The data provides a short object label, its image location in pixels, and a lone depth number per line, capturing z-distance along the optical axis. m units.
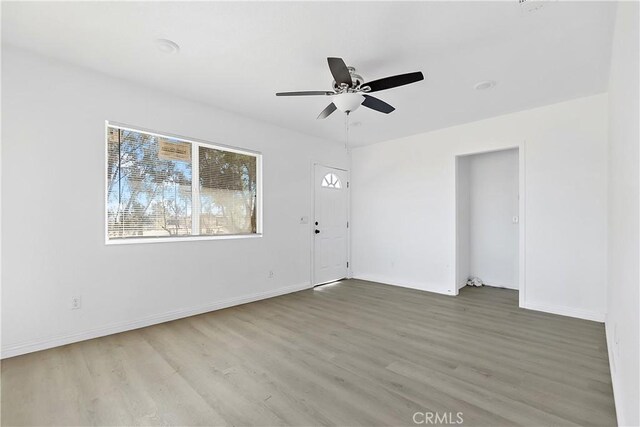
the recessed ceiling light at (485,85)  3.07
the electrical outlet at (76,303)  2.81
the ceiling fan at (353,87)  2.30
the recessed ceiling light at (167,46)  2.40
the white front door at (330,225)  5.21
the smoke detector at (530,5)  1.93
